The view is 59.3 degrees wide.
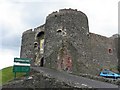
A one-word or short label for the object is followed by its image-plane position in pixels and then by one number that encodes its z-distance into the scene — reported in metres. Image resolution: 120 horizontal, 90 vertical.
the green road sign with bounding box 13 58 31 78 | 7.65
